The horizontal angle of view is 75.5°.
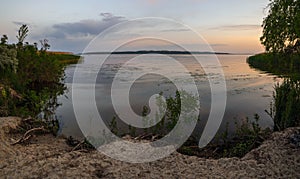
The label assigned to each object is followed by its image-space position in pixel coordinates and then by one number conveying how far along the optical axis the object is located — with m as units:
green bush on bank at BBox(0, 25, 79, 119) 7.30
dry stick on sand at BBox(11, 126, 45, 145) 4.54
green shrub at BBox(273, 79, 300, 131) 4.87
